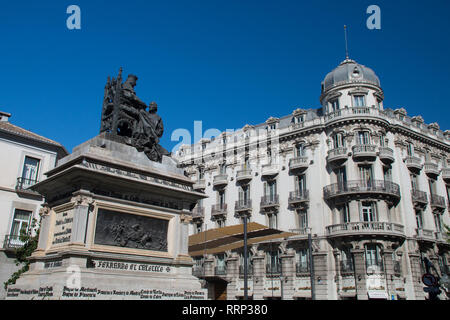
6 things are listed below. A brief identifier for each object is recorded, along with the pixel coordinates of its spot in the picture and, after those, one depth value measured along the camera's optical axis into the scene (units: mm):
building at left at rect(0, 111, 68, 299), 23219
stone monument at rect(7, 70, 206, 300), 10406
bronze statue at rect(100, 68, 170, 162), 13262
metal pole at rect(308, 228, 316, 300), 25359
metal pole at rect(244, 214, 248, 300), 17828
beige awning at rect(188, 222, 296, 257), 23016
